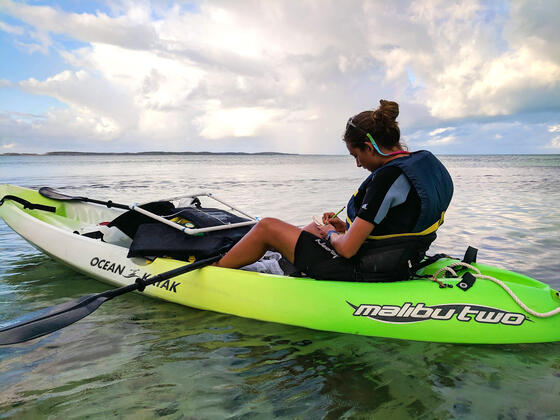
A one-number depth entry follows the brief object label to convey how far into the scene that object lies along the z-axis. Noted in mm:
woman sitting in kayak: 2871
